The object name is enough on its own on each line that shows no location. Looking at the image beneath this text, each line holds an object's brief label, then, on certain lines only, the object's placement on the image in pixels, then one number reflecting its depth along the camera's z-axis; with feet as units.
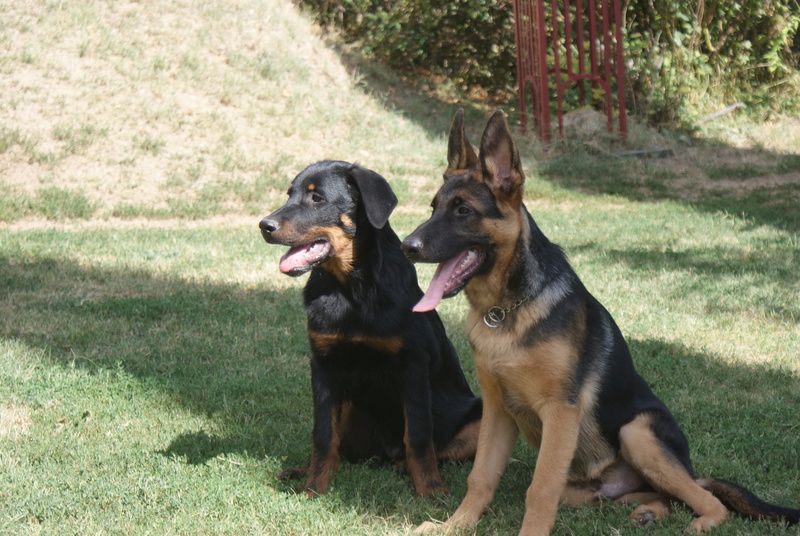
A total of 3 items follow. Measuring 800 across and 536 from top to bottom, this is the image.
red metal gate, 55.36
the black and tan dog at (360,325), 16.12
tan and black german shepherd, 14.08
